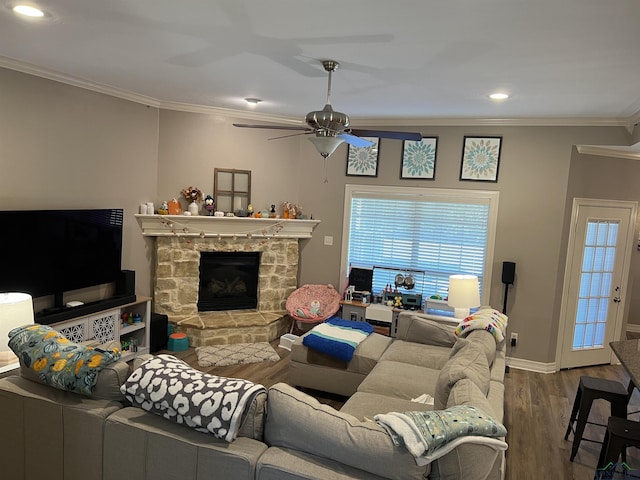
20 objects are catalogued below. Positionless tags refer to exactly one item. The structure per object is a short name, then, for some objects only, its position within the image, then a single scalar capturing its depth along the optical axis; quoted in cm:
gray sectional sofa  189
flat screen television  385
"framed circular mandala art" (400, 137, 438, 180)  554
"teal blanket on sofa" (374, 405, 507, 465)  182
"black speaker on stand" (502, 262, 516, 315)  517
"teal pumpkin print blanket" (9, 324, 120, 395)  227
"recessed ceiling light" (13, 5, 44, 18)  261
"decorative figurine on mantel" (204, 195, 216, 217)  562
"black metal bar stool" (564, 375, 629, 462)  336
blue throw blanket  408
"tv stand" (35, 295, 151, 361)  417
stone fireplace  545
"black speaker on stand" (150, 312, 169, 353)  520
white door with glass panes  527
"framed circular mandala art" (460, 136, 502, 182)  529
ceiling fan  315
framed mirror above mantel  577
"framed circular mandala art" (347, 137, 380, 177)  581
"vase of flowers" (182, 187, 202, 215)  554
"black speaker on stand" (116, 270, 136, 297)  489
